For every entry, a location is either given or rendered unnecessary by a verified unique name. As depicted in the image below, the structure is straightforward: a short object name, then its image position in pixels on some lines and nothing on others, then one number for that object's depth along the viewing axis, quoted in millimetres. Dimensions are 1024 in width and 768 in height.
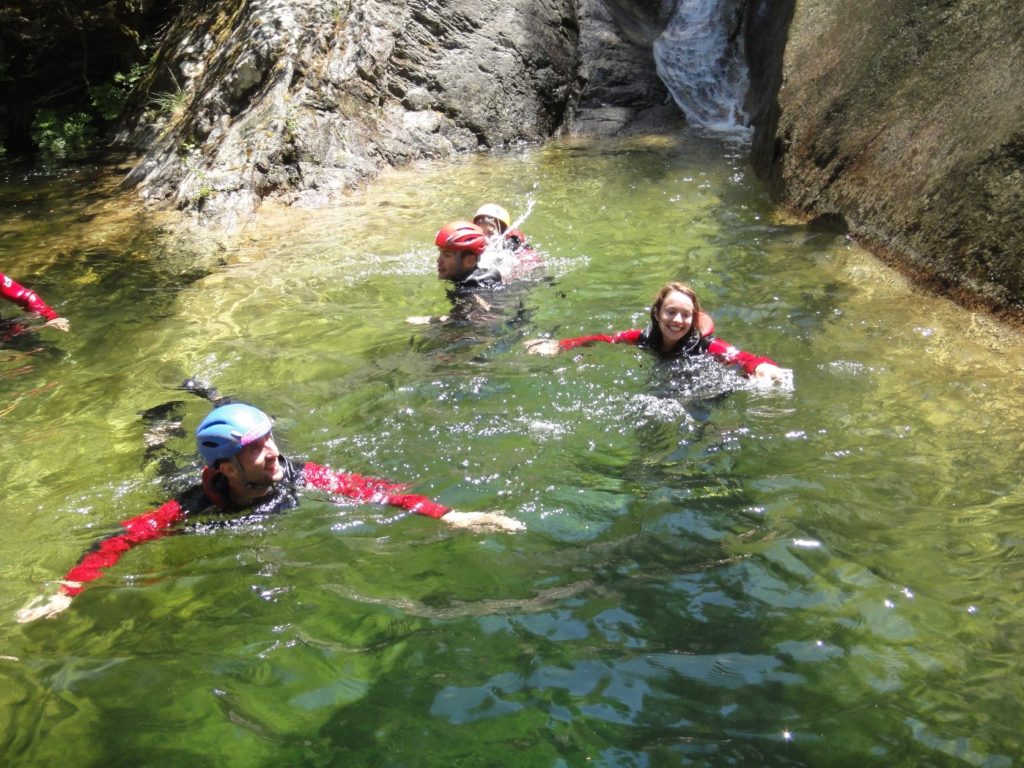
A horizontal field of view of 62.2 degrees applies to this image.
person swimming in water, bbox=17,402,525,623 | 4520
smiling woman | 5984
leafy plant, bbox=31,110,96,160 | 15422
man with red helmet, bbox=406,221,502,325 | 7535
